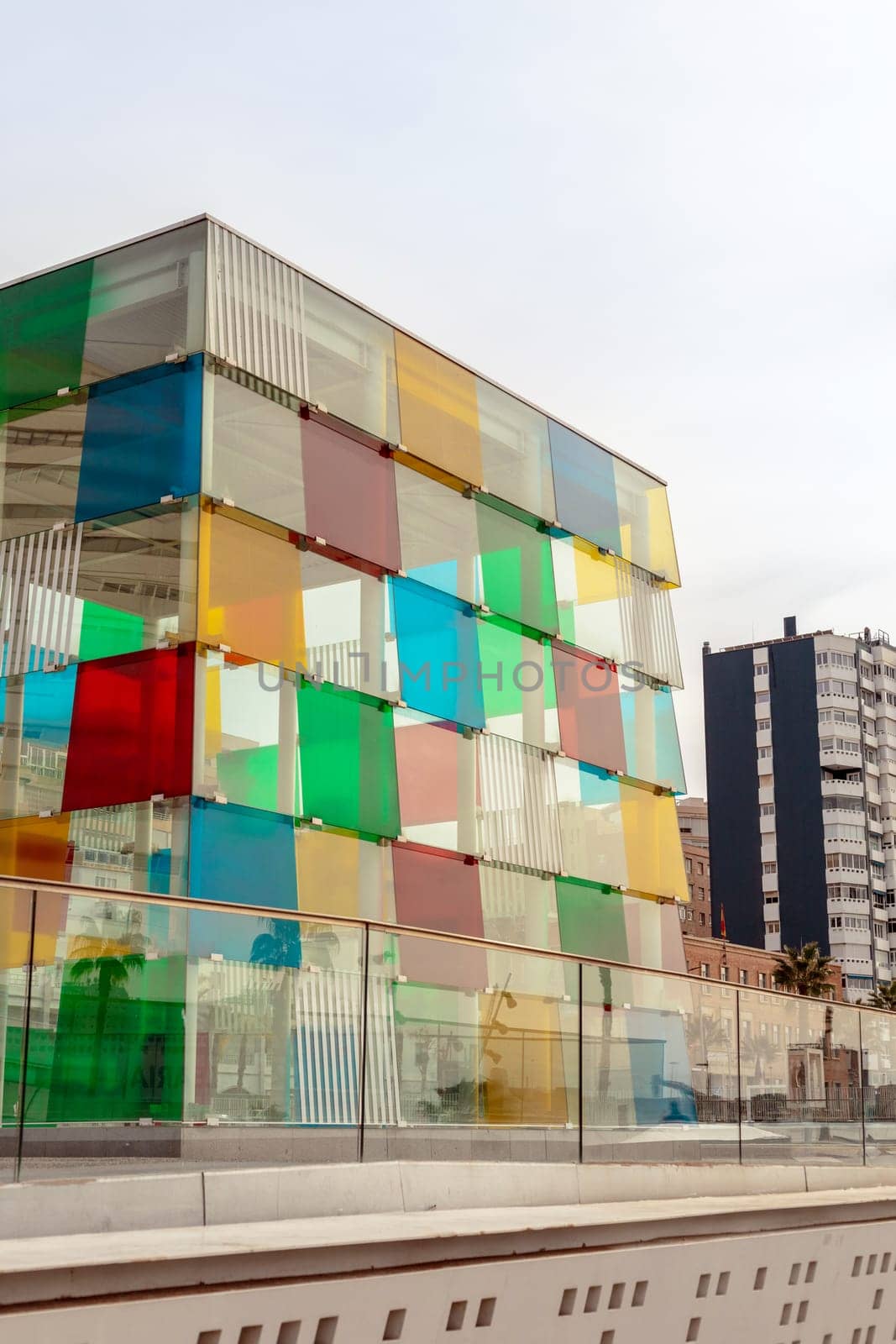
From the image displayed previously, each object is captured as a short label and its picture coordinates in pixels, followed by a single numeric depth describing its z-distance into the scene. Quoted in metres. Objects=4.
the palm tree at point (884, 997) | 102.81
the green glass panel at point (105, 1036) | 6.73
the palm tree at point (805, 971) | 95.94
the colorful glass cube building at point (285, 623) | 13.37
